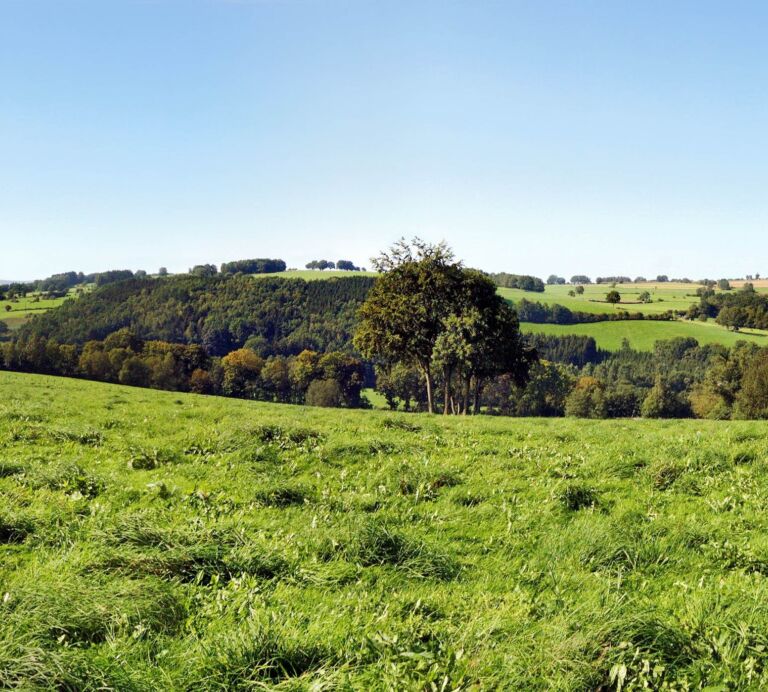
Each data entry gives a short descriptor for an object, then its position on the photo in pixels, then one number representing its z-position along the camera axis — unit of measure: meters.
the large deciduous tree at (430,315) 40.09
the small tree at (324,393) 119.56
